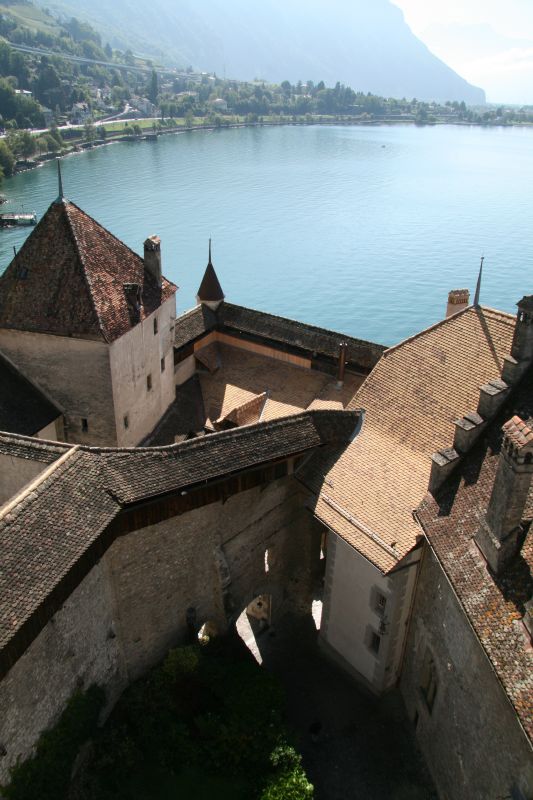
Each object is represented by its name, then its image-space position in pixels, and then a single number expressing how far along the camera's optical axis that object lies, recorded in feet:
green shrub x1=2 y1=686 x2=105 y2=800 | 60.95
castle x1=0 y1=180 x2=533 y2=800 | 59.26
